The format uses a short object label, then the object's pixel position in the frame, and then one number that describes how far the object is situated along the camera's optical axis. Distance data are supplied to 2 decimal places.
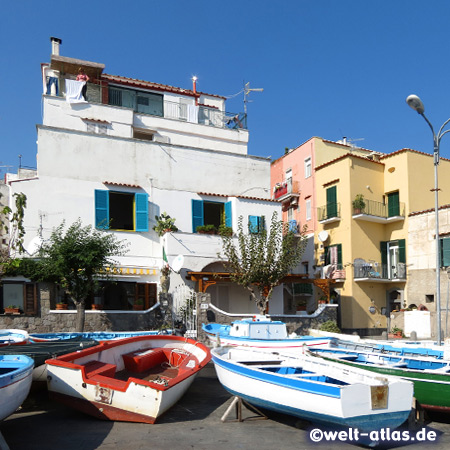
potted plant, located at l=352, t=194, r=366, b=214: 29.50
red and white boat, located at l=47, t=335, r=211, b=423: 9.17
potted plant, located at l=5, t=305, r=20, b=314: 19.88
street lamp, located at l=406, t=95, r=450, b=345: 14.25
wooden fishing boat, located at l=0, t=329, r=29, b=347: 14.91
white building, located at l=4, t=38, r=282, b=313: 23.09
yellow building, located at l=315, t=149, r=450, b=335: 29.31
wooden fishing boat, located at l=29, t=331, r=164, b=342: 16.53
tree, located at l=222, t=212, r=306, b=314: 22.17
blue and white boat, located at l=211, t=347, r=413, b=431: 7.80
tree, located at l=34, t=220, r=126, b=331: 19.02
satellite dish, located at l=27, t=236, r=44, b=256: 21.02
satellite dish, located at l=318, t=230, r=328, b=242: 30.71
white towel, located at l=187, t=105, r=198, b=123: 30.52
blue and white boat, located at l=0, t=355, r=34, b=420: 7.98
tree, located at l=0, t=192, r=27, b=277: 15.71
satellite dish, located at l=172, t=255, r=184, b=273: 22.52
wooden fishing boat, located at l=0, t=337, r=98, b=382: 10.72
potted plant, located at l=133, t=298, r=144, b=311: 22.47
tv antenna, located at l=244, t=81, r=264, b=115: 32.12
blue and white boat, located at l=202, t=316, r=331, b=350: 15.38
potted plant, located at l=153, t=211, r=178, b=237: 23.96
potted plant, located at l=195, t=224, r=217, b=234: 24.69
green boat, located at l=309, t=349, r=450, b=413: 9.73
